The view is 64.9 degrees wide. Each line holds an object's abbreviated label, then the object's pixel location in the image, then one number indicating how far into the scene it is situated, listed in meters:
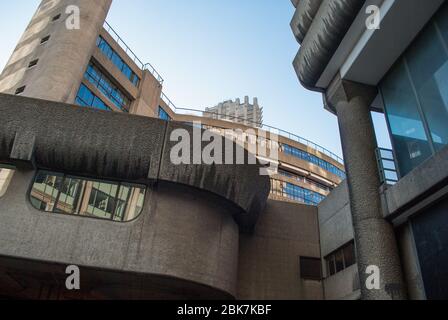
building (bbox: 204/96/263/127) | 126.31
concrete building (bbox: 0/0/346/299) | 10.20
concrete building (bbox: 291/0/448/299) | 7.93
